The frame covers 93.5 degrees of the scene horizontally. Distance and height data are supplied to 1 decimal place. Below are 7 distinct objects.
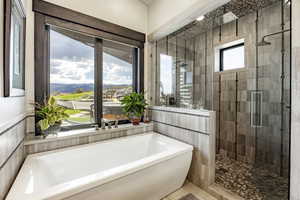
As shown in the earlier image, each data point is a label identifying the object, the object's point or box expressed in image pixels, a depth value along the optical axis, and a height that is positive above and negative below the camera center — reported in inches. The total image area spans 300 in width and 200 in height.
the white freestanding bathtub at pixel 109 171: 41.4 -28.8
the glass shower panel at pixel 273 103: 59.9 -2.1
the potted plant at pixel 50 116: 67.1 -9.1
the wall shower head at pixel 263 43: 81.3 +33.4
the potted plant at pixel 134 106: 98.6 -5.4
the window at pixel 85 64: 74.2 +21.8
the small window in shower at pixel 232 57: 101.7 +31.4
